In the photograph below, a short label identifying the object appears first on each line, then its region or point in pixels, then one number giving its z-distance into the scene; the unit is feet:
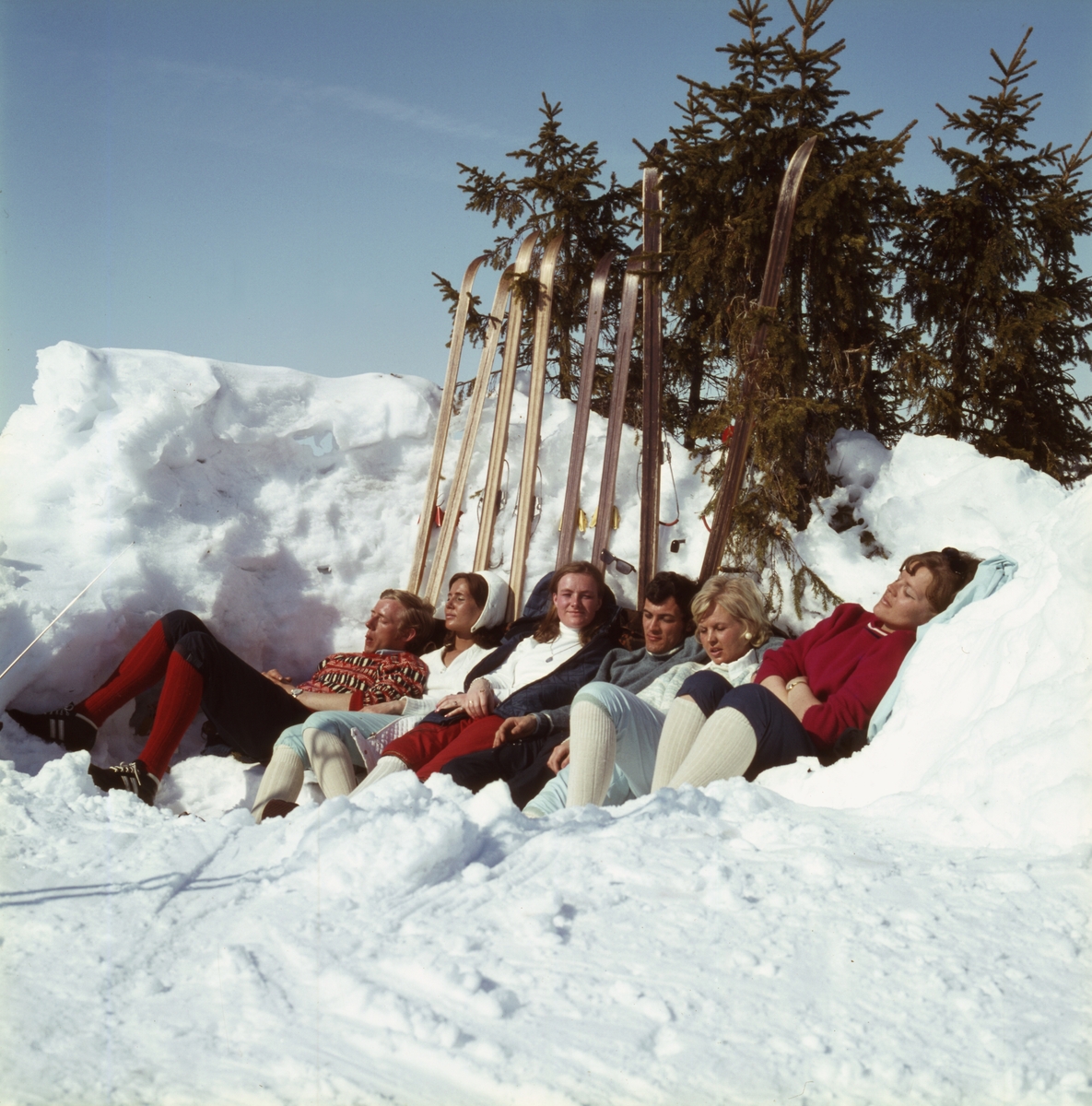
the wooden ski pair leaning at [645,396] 14.67
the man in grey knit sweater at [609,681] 10.62
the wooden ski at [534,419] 15.70
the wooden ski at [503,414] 16.22
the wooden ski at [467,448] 16.14
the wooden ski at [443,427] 16.26
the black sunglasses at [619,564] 15.15
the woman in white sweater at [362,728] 11.21
